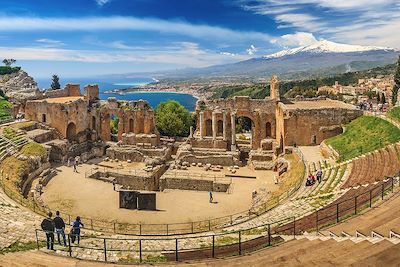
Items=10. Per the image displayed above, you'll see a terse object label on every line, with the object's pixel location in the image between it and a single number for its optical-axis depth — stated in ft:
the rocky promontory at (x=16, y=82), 263.49
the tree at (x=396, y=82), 205.16
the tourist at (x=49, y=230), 53.01
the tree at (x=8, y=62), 346.50
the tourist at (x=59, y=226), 54.94
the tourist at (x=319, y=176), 90.12
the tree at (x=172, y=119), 189.88
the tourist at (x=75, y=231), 56.95
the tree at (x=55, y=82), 264.11
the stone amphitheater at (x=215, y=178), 48.52
